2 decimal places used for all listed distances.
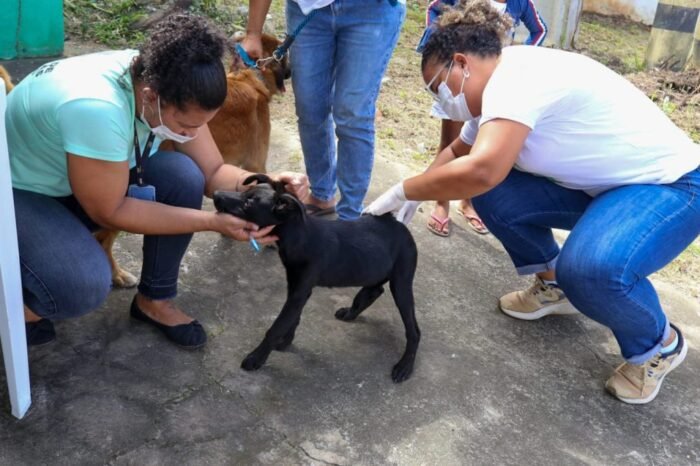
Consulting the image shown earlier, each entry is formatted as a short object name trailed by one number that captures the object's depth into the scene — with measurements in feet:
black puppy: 8.79
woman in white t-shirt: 8.79
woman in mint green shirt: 7.63
